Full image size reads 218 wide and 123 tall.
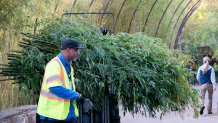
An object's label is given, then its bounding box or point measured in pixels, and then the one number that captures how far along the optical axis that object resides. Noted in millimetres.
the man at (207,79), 13712
